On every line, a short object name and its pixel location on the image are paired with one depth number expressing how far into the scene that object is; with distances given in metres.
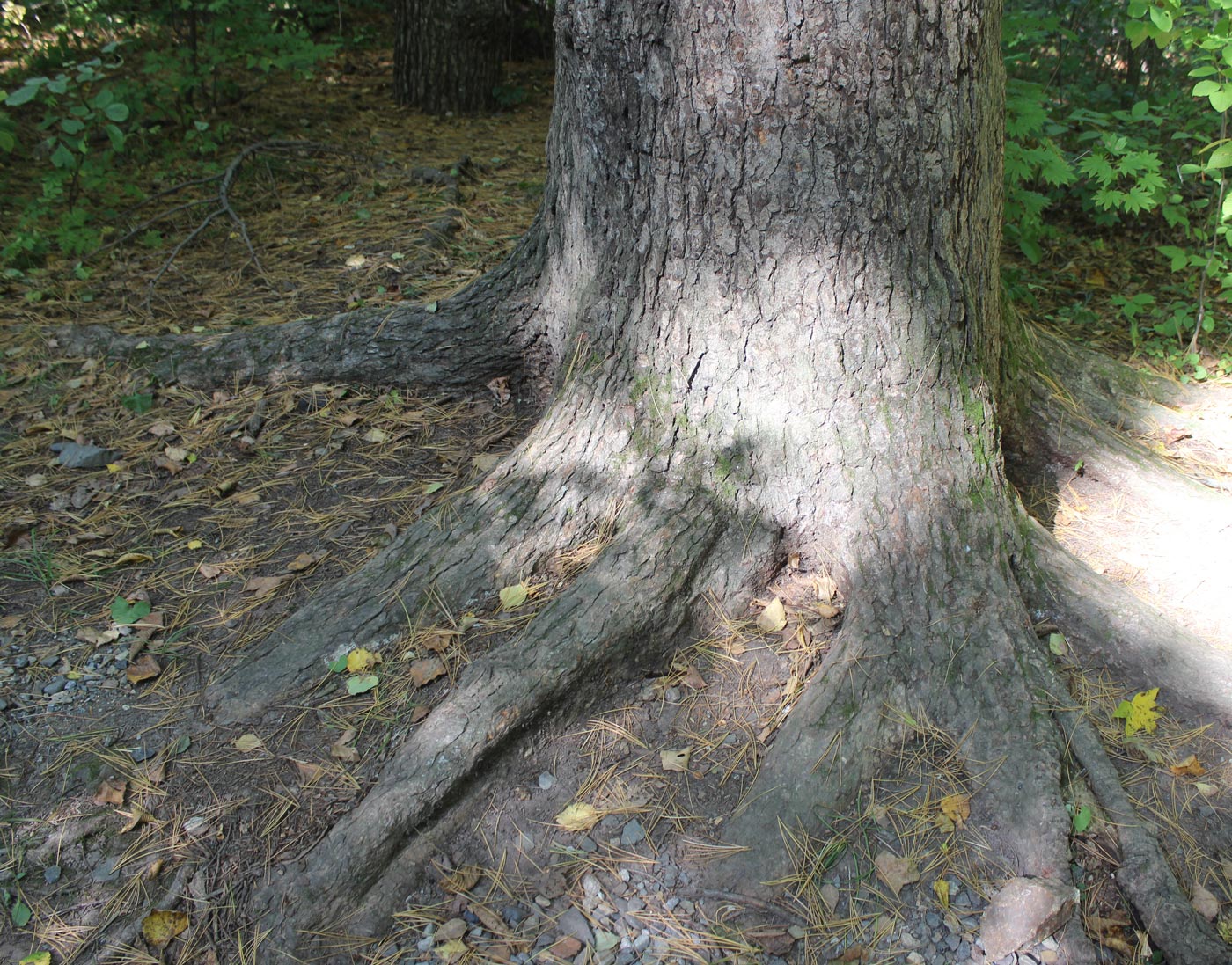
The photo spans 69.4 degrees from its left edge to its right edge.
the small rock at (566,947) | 1.87
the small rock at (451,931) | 1.90
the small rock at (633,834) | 2.07
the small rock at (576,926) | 1.91
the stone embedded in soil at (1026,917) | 1.83
